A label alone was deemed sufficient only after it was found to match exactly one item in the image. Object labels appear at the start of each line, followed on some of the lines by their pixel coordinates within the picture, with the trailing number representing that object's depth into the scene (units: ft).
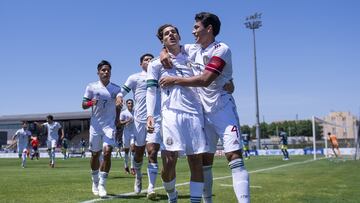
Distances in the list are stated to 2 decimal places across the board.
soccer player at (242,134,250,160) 114.62
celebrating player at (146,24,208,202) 16.48
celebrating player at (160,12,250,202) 16.02
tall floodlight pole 203.80
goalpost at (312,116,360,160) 93.48
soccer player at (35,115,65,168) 72.89
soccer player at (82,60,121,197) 27.40
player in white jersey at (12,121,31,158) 91.30
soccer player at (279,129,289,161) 95.04
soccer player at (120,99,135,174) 53.21
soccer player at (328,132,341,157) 107.24
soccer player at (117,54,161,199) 27.25
